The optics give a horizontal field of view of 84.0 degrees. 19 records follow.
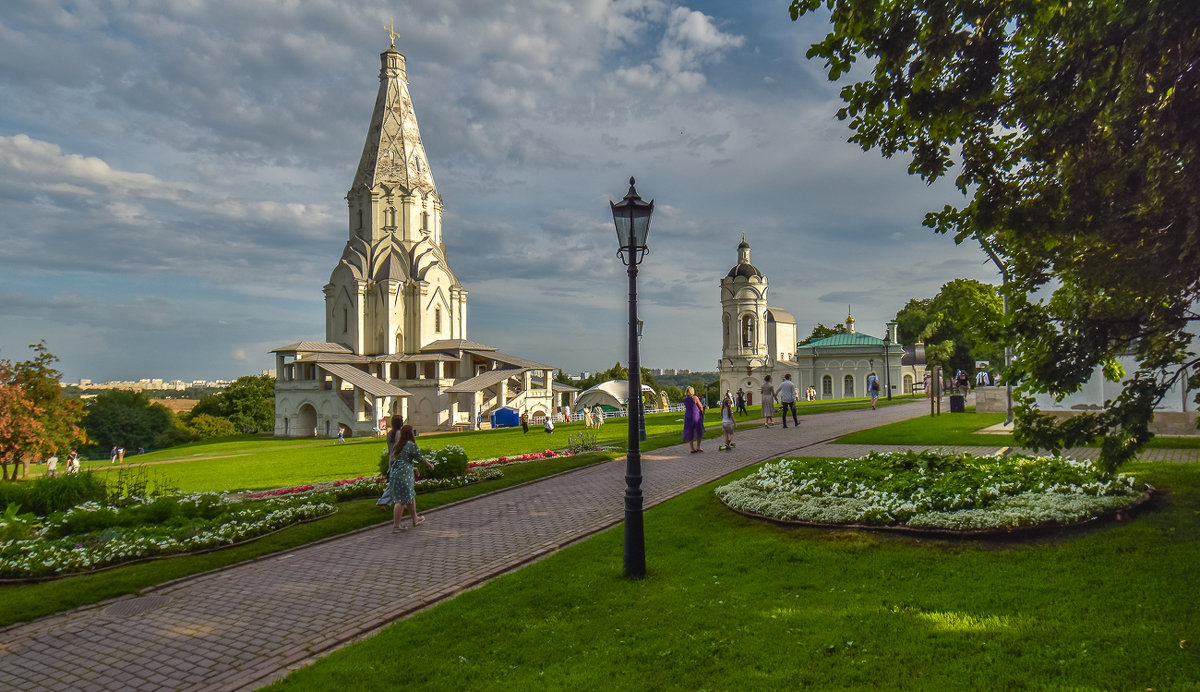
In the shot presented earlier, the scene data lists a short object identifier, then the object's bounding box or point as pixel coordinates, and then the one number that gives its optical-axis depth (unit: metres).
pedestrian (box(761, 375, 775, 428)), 23.81
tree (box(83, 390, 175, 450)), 65.25
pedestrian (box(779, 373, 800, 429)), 22.73
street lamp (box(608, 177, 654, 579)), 7.82
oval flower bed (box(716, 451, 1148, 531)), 8.00
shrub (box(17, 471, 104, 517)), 13.04
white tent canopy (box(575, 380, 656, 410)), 60.07
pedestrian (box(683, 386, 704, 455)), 18.05
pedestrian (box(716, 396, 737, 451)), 18.11
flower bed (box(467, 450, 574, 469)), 19.25
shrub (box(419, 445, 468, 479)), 15.55
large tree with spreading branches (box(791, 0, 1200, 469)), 5.00
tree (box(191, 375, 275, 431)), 75.25
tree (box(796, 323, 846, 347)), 88.88
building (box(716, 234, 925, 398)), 63.25
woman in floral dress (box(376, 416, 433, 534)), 11.16
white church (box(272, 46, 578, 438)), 54.84
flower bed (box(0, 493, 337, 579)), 9.19
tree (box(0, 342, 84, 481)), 23.56
